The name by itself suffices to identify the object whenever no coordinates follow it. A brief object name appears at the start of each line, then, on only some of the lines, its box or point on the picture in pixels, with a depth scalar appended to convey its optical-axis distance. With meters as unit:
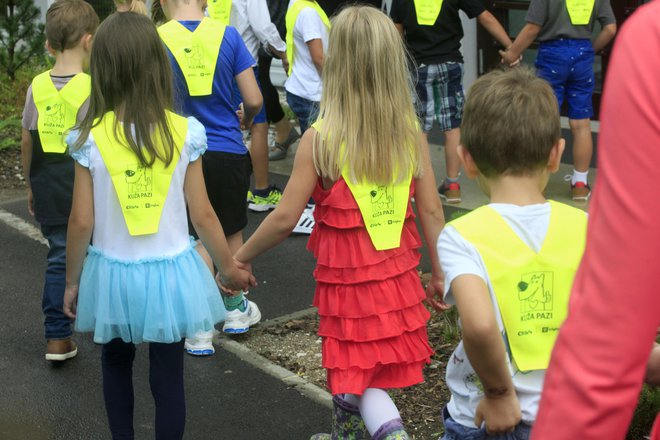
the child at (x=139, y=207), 3.68
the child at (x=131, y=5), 5.18
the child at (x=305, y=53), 7.01
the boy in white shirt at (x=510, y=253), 2.46
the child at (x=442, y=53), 7.71
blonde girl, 3.61
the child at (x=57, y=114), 4.82
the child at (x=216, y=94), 4.98
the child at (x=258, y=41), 7.68
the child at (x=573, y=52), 7.48
